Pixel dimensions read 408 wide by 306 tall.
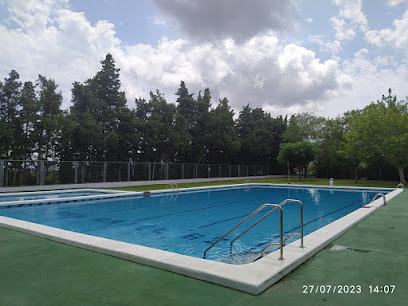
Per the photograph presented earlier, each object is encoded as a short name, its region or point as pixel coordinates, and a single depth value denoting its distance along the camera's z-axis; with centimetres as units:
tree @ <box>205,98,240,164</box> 3105
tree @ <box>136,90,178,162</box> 2509
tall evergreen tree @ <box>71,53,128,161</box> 2223
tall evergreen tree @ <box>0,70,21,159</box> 1917
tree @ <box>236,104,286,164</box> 3762
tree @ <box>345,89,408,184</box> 2245
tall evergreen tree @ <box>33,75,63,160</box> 1958
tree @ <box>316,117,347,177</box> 3216
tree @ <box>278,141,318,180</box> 3103
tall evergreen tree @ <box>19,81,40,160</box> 1934
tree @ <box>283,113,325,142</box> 3881
